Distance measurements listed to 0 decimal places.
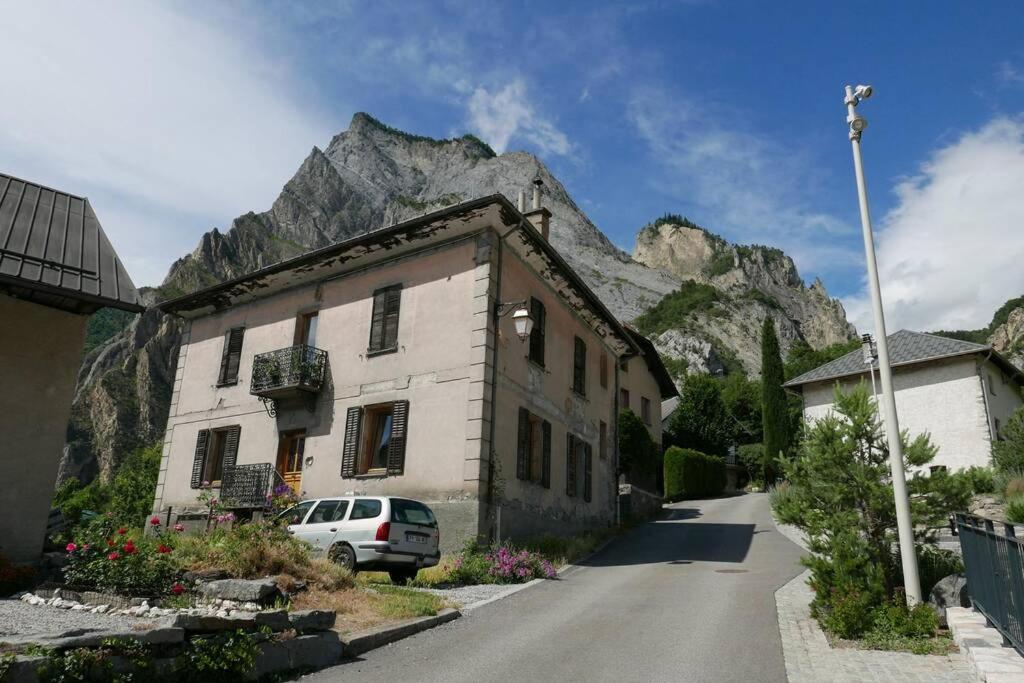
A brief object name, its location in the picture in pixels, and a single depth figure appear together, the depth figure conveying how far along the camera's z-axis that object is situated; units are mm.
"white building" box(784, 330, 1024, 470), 27203
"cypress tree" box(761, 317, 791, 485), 43688
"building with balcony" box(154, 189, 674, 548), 16109
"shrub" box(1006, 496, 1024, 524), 15727
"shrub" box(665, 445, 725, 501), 36562
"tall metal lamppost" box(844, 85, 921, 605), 8656
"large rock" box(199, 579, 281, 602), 8242
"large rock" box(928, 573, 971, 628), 8680
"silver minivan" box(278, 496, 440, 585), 11773
